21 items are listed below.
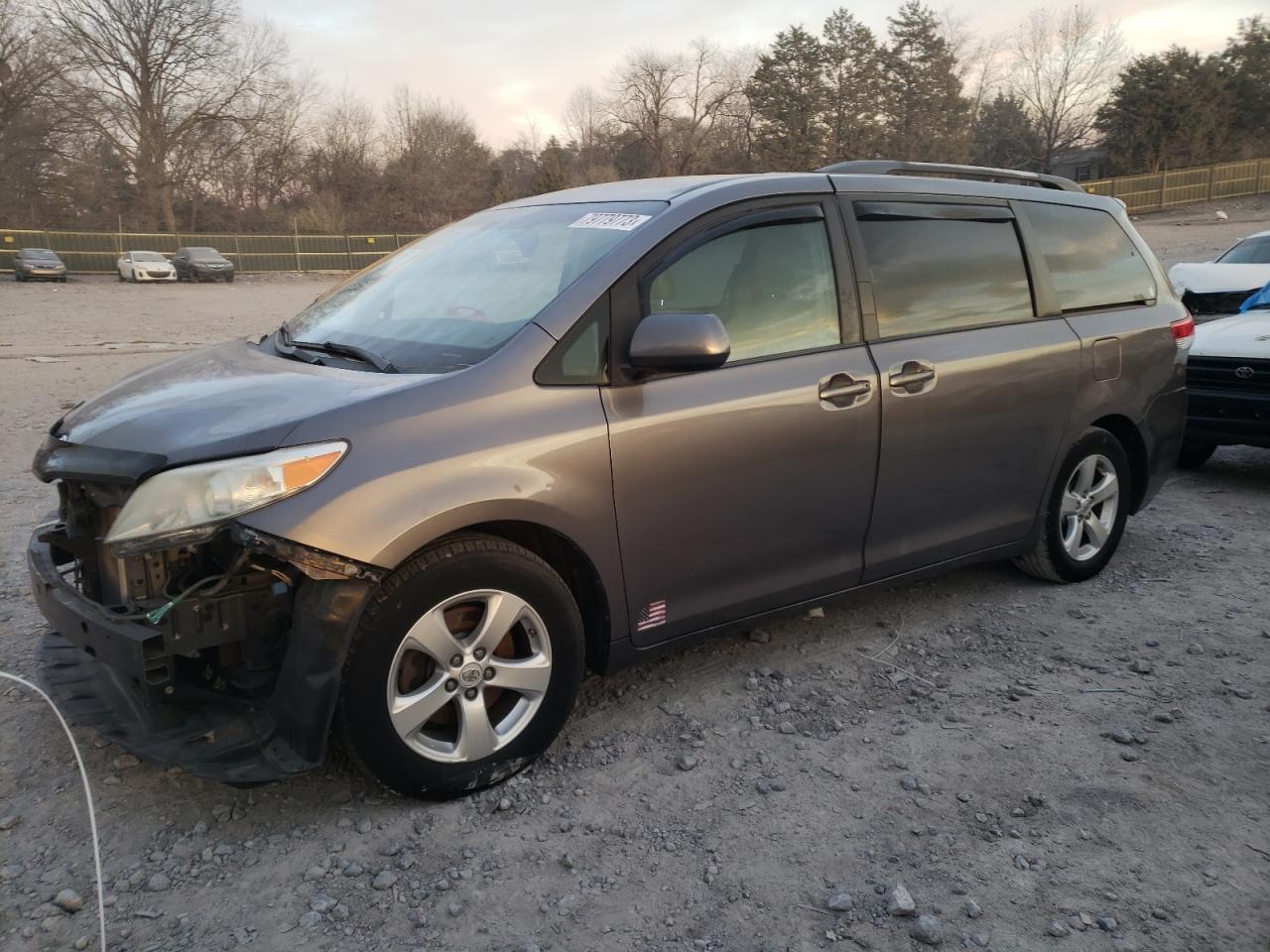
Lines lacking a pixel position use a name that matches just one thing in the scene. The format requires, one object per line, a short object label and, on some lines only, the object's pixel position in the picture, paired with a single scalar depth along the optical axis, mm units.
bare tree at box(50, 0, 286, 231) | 46656
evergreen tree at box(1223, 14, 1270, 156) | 48819
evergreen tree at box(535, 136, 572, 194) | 47688
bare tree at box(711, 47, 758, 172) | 58625
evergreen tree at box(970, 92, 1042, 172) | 55875
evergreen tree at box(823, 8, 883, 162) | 54469
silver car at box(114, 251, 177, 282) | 35188
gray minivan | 2568
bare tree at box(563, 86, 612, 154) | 63469
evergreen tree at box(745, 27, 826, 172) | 54062
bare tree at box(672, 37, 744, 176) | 58938
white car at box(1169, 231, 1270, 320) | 8602
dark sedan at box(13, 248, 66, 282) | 34312
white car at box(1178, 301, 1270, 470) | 6148
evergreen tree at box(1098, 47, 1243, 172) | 47688
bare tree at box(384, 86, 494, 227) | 55781
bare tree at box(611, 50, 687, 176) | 59344
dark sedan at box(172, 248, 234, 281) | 36188
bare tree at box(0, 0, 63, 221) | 43875
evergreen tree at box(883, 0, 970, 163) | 55312
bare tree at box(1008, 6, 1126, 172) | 53438
